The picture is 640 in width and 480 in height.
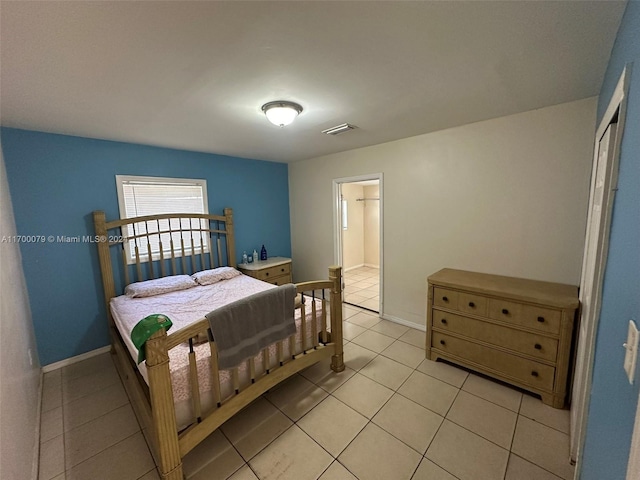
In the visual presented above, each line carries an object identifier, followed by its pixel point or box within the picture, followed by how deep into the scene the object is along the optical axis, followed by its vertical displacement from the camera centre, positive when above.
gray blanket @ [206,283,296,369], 1.57 -0.75
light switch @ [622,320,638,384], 0.64 -0.38
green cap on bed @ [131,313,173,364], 1.22 -0.55
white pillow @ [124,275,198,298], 2.63 -0.77
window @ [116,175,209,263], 2.88 +0.14
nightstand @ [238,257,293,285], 3.59 -0.84
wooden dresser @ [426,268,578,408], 1.85 -0.99
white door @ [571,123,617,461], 1.15 -0.35
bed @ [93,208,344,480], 1.37 -0.87
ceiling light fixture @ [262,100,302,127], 1.85 +0.76
